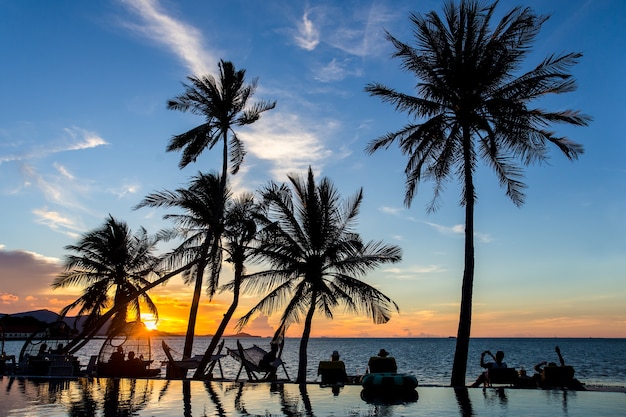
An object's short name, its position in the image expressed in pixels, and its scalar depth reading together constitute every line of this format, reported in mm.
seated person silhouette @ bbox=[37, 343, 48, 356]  27859
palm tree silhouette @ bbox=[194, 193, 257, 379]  24984
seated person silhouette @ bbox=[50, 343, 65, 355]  26623
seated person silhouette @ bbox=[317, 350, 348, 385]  19172
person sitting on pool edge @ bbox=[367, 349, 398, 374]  16469
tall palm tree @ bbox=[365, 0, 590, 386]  20094
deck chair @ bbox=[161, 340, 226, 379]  23750
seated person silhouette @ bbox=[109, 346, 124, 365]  22875
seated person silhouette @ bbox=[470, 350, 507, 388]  18109
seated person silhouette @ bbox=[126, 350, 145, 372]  23156
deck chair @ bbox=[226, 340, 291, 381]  23031
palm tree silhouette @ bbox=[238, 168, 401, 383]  23281
